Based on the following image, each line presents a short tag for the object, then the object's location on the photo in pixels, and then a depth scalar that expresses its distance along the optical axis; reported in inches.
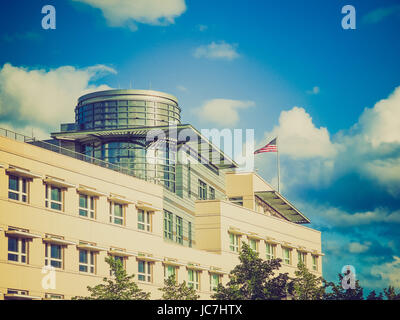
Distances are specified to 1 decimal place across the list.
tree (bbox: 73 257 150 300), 2000.5
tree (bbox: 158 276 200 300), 2349.9
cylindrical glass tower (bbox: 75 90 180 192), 3110.2
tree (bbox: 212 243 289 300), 2401.6
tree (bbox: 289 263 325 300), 2696.9
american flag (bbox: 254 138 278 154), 3410.4
